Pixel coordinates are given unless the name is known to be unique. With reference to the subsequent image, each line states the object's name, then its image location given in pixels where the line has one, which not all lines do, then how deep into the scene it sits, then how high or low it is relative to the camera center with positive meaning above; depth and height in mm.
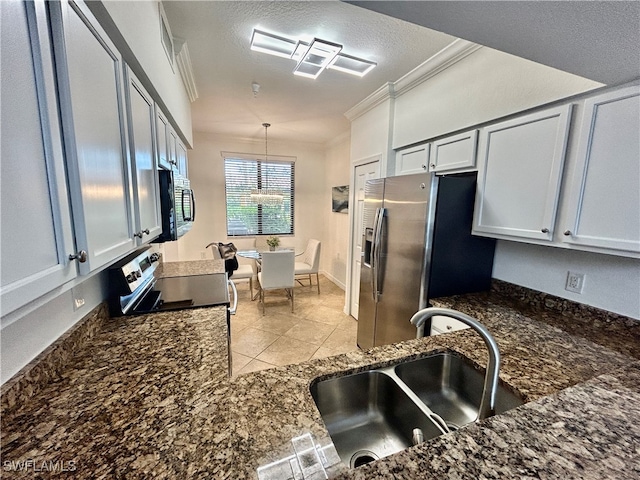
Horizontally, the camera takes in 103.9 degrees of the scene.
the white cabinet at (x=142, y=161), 1103 +206
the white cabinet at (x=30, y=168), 472 +67
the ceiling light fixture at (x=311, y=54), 1881 +1249
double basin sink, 930 -779
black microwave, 1616 -13
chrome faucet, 783 -444
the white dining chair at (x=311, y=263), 4273 -976
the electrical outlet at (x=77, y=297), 1059 -413
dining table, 4000 -815
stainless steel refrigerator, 1713 -281
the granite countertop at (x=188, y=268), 2209 -612
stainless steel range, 1354 -610
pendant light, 4234 +161
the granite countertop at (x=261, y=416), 551 -597
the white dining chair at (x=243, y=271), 3812 -1113
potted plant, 4270 -627
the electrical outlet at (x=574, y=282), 1470 -402
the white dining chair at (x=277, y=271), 3527 -922
